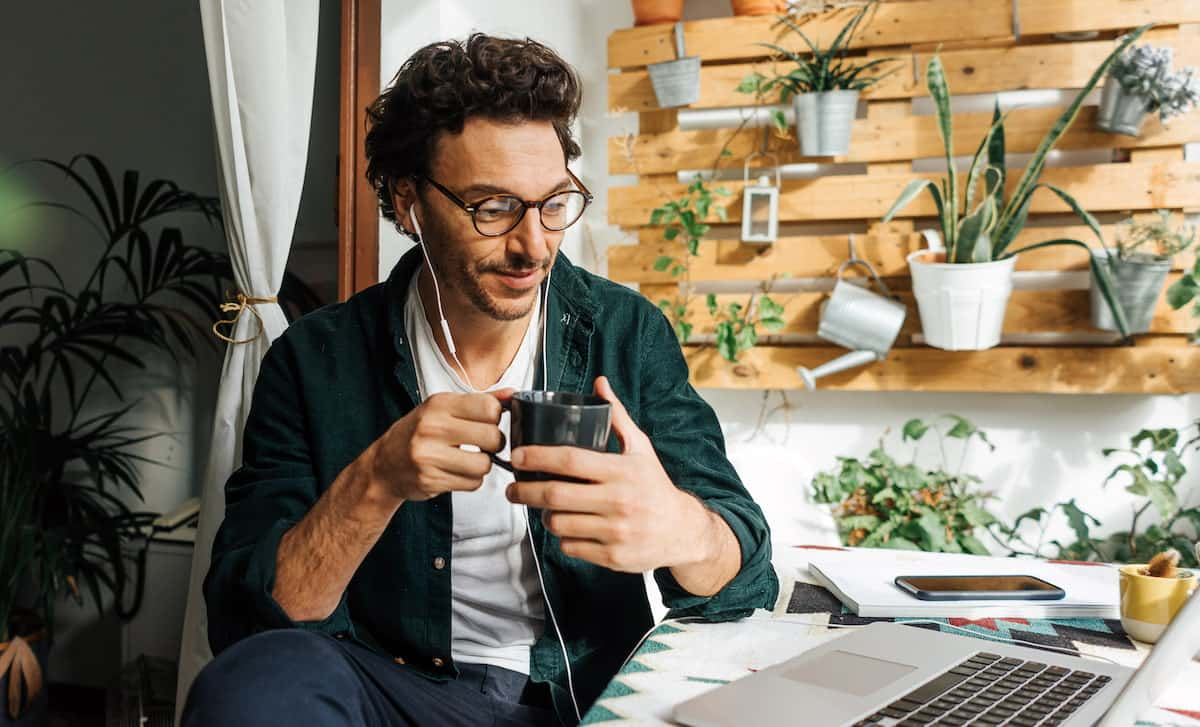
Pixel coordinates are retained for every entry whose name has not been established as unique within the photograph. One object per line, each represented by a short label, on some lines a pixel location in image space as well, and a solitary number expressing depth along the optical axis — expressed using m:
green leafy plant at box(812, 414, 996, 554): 2.49
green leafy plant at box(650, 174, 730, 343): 2.66
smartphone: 1.14
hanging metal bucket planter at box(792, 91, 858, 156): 2.50
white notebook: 1.13
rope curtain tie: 2.02
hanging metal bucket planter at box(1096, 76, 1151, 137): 2.33
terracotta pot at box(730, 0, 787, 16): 2.65
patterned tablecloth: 0.84
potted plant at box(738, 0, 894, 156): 2.50
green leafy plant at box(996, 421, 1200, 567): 2.39
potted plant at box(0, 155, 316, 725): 2.32
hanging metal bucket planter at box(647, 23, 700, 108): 2.65
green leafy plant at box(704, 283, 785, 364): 2.62
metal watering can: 2.50
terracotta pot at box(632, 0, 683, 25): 2.69
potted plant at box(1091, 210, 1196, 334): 2.31
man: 1.14
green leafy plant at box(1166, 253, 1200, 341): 2.29
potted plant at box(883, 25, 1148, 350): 2.33
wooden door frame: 2.23
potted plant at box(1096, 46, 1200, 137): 2.27
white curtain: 1.96
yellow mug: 1.03
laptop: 0.80
